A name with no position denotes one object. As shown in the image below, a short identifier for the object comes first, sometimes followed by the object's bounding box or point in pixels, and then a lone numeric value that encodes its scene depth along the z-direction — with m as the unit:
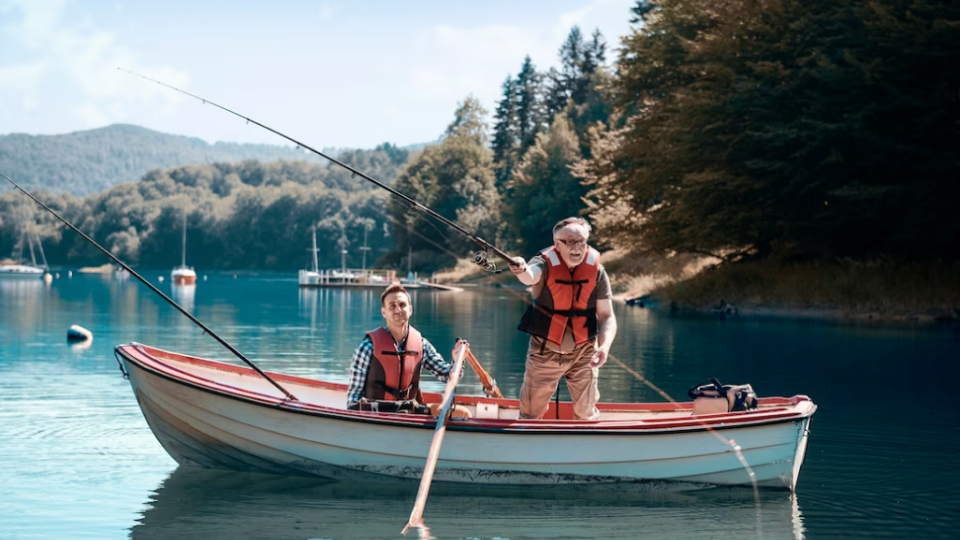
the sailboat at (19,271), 103.00
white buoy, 23.28
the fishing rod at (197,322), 9.48
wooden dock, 70.19
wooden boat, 8.98
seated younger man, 9.09
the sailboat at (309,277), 75.46
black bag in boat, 9.56
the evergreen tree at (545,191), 62.81
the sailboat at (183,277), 77.12
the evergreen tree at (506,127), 96.62
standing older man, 8.55
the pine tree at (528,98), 94.44
